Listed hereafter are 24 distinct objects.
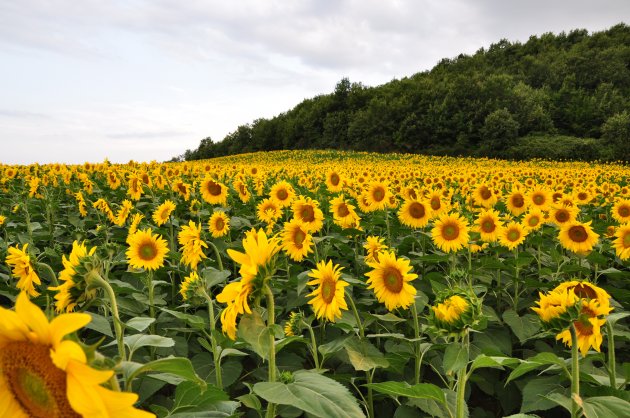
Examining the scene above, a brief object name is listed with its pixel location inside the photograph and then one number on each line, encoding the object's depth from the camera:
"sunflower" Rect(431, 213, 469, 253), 3.92
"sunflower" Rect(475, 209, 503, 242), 4.30
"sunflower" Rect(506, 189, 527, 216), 5.63
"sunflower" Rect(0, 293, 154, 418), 0.73
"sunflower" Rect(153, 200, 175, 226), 4.60
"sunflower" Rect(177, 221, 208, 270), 3.35
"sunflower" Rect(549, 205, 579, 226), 4.70
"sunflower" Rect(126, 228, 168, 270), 3.26
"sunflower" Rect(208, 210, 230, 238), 4.30
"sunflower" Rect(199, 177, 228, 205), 5.53
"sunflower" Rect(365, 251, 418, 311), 2.61
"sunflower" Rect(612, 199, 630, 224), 5.40
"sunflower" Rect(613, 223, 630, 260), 4.04
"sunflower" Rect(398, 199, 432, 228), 4.63
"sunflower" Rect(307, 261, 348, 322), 2.34
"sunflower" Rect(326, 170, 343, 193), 6.44
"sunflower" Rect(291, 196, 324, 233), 4.11
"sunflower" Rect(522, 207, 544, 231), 4.80
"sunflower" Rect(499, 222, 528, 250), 4.28
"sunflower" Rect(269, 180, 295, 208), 5.06
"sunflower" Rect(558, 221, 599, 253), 3.96
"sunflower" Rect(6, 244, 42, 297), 2.34
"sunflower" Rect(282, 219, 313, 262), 3.43
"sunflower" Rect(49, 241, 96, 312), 1.60
